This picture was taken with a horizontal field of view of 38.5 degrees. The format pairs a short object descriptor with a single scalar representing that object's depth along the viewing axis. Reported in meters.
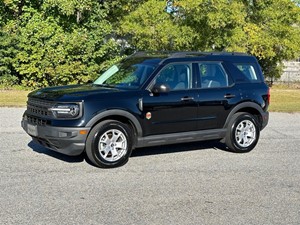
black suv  6.48
